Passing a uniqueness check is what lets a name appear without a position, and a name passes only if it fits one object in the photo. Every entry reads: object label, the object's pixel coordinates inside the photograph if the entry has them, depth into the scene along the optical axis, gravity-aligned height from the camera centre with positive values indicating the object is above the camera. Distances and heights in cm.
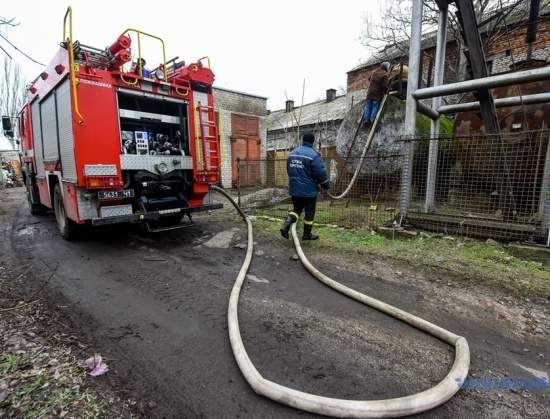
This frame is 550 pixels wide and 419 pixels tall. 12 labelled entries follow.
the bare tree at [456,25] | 1209 +620
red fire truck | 466 +54
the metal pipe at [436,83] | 600 +167
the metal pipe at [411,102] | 552 +118
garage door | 1575 +114
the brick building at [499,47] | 1264 +560
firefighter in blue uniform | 523 -21
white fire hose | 169 -134
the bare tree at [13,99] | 3019 +674
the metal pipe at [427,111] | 586 +111
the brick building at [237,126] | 1530 +211
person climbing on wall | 816 +200
